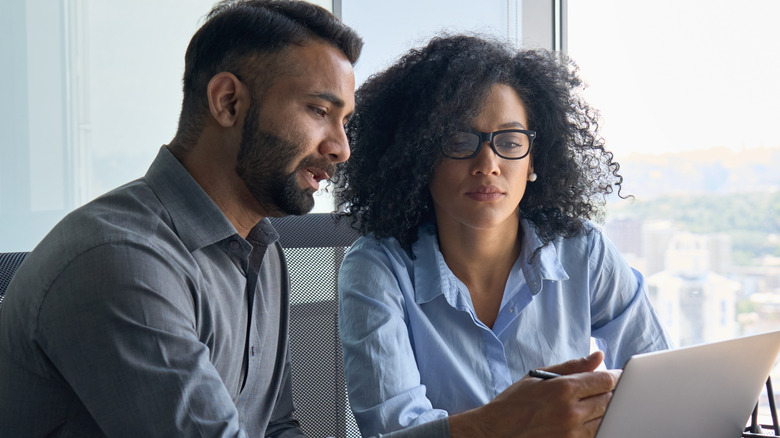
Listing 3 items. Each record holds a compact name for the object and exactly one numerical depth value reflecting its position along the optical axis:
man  0.87
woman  1.32
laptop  0.80
